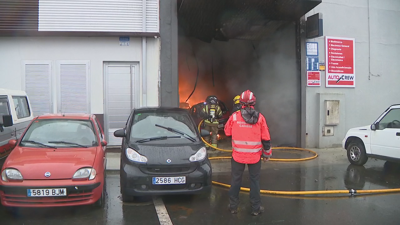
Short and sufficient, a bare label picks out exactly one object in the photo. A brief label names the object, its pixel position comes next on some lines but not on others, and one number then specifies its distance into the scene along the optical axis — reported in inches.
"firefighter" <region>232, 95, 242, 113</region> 374.4
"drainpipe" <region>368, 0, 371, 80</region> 458.3
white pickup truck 287.4
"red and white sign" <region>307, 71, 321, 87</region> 427.2
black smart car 199.0
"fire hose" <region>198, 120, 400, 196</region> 230.2
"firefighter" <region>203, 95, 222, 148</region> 408.2
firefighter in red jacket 187.5
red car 173.6
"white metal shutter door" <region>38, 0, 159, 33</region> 366.3
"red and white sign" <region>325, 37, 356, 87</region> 434.3
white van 227.5
